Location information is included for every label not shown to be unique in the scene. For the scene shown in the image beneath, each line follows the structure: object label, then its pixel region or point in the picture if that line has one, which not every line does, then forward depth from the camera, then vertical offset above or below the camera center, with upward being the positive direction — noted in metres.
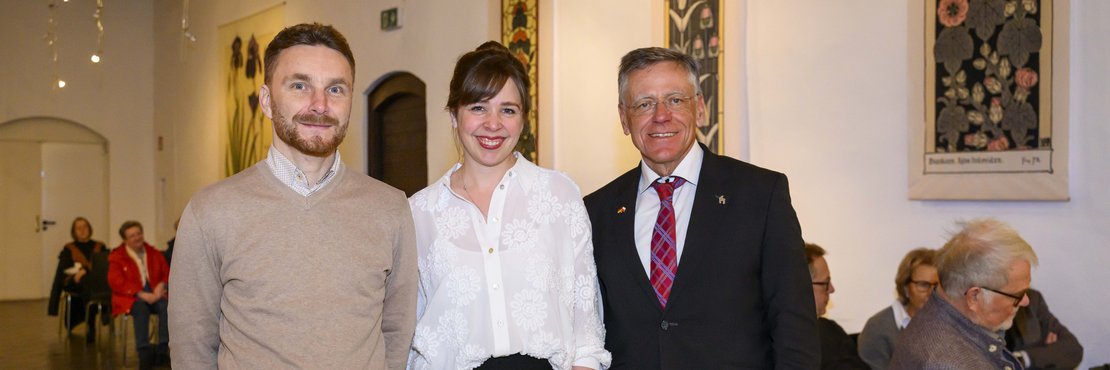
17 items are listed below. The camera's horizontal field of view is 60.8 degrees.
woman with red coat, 8.10 -1.02
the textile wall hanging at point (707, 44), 5.58 +0.75
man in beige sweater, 2.15 -0.18
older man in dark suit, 2.34 -0.22
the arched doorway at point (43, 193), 13.79 -0.34
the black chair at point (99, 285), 9.10 -1.12
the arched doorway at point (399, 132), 8.63 +0.35
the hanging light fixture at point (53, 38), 13.08 +1.84
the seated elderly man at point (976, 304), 2.72 -0.40
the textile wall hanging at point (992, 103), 4.21 +0.30
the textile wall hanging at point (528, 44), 7.04 +0.94
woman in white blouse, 2.35 -0.21
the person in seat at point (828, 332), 4.07 -0.73
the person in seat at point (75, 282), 9.56 -1.14
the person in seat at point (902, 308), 4.31 -0.65
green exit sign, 8.53 +1.36
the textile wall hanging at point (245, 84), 10.86 +1.02
